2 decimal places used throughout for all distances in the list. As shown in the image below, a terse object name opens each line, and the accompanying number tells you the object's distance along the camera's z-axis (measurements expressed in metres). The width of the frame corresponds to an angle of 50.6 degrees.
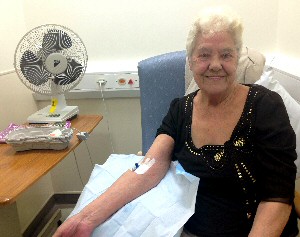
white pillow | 1.36
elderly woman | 1.08
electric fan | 1.78
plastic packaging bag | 1.47
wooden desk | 1.16
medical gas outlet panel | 2.13
